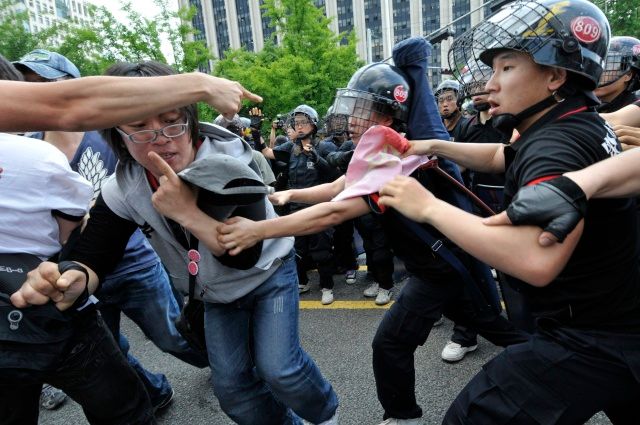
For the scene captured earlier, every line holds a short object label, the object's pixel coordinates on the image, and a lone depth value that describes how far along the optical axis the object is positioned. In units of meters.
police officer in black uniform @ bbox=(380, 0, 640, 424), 1.16
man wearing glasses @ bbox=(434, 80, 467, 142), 4.76
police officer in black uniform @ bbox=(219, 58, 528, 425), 2.21
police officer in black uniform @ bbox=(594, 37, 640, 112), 2.88
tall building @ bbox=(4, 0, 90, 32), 74.38
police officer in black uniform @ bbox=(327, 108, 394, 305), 4.45
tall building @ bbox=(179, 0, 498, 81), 68.12
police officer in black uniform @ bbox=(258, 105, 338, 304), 4.73
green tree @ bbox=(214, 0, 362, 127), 18.72
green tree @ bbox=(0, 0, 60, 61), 20.52
